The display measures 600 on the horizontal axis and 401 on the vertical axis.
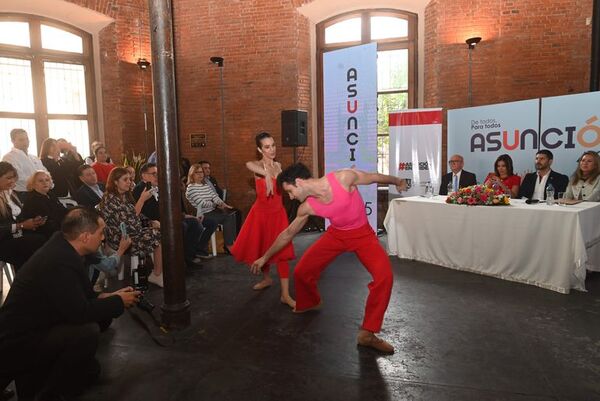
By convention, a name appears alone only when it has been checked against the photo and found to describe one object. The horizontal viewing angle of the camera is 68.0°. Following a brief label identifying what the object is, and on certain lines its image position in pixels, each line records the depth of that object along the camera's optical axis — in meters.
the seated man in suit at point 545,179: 5.21
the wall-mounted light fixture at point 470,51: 6.89
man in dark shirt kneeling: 2.28
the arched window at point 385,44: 7.91
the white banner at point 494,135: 6.35
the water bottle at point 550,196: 4.38
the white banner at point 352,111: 6.11
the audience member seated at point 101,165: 6.42
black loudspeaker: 7.16
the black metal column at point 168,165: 3.21
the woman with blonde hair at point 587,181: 4.75
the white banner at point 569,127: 5.77
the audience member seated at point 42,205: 4.03
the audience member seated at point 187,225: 4.93
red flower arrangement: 4.54
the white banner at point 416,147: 6.78
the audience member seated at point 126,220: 4.28
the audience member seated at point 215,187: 6.48
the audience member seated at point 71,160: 5.63
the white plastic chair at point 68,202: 5.05
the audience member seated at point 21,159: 5.06
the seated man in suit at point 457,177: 5.94
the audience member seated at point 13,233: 3.84
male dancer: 2.93
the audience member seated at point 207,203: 5.77
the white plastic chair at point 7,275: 4.34
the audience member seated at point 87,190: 4.71
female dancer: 3.88
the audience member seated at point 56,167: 5.46
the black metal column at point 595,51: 6.54
